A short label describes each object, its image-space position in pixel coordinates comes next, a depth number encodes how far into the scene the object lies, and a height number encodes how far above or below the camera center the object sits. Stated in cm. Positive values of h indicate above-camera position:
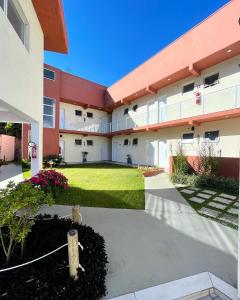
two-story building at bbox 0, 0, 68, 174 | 418 +264
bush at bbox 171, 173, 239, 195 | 812 -153
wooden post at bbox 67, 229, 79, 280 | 235 -135
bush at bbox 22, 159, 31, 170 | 1364 -123
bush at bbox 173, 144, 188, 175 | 1005 -86
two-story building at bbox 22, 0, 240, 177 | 1016 +348
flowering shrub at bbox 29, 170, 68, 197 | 581 -113
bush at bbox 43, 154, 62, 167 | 1528 -95
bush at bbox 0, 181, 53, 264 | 254 -81
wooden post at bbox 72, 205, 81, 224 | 375 -135
